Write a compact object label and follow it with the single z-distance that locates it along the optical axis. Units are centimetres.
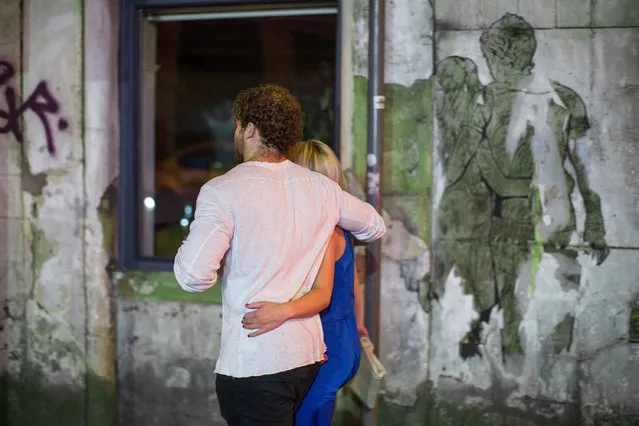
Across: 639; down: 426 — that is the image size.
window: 455
